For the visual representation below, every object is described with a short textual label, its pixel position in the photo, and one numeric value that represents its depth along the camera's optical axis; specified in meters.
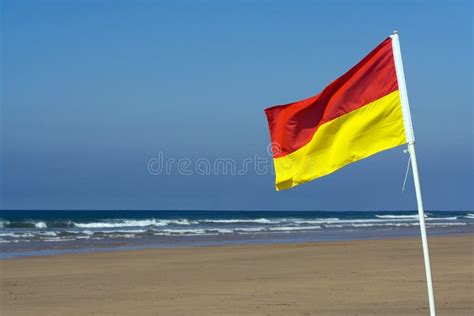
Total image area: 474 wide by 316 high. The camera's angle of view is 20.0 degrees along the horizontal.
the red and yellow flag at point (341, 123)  12.99
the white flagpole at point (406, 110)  12.44
